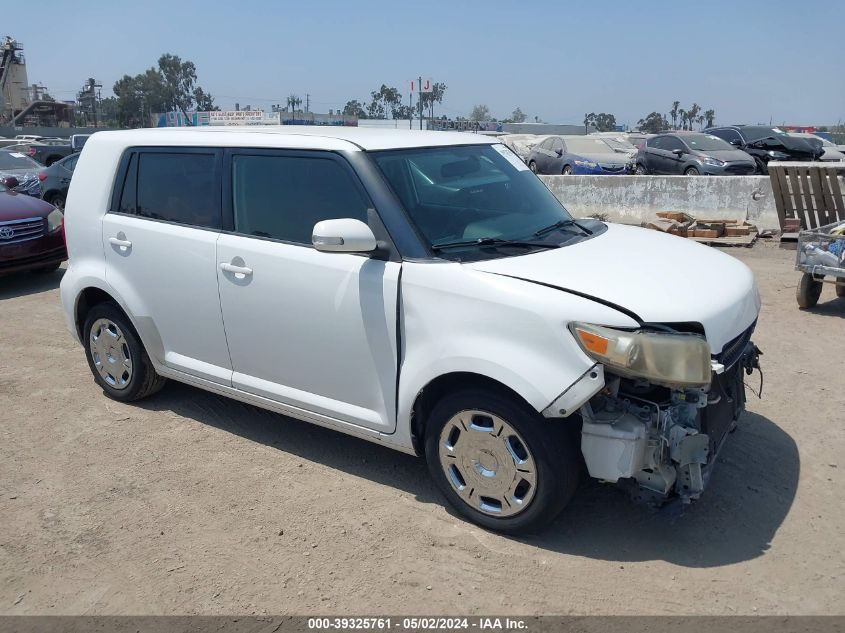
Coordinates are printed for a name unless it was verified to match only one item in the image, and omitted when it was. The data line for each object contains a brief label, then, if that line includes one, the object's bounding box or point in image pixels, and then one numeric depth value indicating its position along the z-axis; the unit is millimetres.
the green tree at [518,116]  133188
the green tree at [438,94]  77269
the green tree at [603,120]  111512
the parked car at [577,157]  22328
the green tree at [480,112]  107144
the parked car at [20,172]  18203
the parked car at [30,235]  9617
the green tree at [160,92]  99000
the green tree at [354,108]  96062
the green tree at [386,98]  97562
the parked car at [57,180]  16297
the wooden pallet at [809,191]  9836
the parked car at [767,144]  21469
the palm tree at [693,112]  128375
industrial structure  85250
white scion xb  3377
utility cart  7316
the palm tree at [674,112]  126412
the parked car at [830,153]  23688
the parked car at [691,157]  19266
